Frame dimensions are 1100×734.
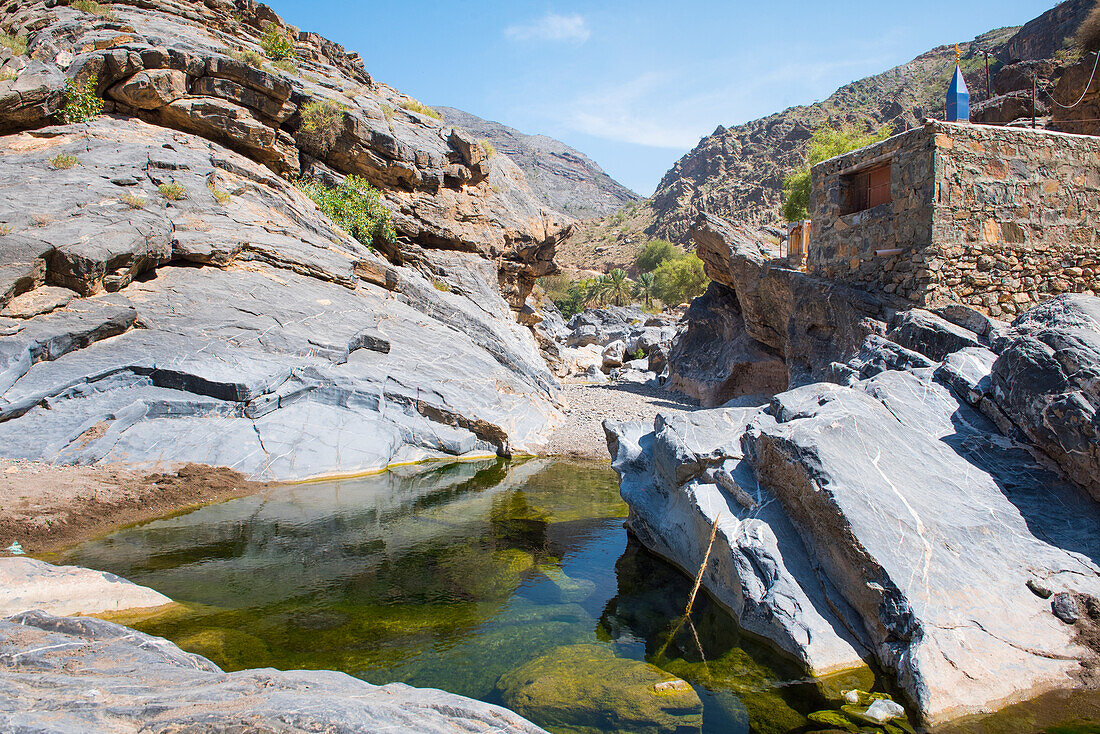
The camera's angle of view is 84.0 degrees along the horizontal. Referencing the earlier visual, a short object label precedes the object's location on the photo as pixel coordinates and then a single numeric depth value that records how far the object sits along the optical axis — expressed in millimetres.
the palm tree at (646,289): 66688
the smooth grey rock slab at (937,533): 5266
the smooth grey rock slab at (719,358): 22453
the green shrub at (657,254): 74562
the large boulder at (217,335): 11453
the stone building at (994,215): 12734
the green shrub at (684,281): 61031
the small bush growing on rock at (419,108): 28528
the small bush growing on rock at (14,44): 18106
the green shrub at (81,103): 17750
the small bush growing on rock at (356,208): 21250
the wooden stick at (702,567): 7438
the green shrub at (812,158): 29864
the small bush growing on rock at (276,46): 25062
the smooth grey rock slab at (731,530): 6090
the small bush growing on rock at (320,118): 21922
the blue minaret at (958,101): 14133
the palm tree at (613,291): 64625
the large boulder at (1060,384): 6434
